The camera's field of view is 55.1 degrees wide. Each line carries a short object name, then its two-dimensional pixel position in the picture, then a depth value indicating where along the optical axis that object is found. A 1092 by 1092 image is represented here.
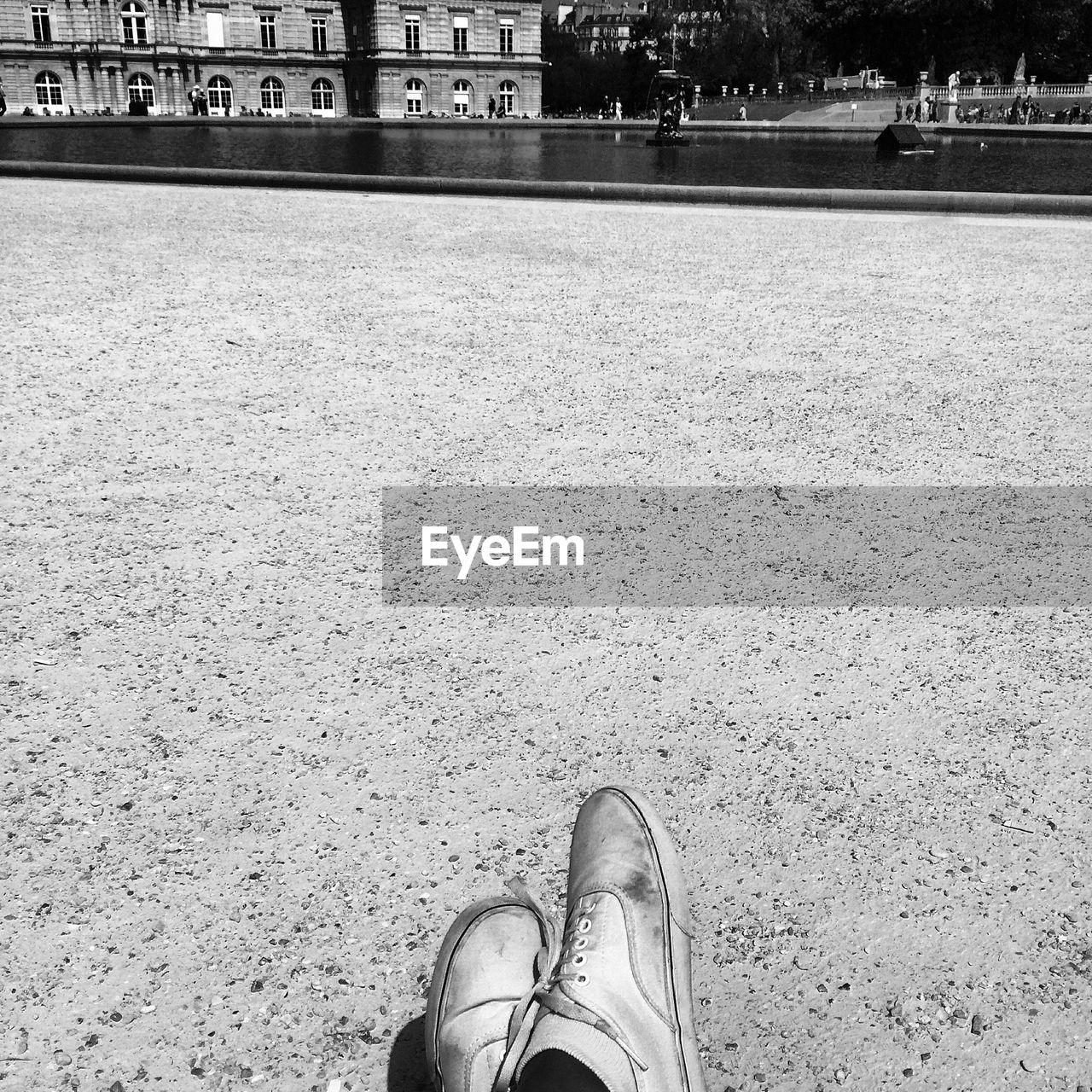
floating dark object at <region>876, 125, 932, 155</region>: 31.86
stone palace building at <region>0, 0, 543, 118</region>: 62.69
